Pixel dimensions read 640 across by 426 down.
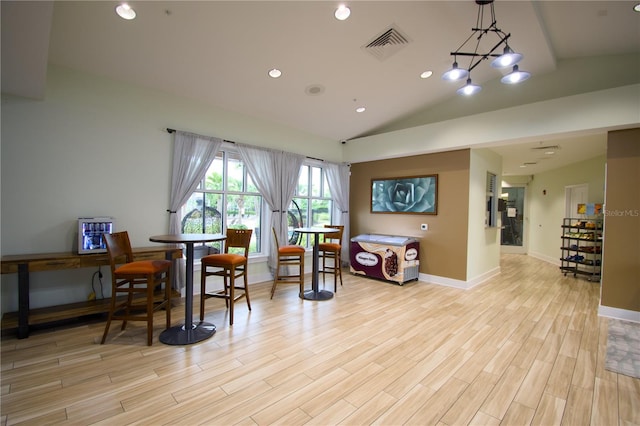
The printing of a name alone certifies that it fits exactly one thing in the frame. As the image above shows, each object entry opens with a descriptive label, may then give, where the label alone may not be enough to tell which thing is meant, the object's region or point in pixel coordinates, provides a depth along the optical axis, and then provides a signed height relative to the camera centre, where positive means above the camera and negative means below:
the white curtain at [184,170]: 3.81 +0.52
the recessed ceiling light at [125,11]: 2.48 +1.77
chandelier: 2.46 +1.39
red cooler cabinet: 4.88 -0.85
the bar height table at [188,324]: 2.66 -1.17
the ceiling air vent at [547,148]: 5.12 +1.25
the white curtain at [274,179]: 4.66 +0.52
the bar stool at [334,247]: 4.59 -0.61
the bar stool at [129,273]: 2.61 -0.63
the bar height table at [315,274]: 3.98 -0.95
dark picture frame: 5.10 +0.33
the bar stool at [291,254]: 4.00 -0.65
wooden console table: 2.62 -0.77
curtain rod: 3.78 +1.04
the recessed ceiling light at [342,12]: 2.75 +1.98
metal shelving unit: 5.54 -0.67
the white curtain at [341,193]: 6.09 +0.37
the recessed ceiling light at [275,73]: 3.60 +1.78
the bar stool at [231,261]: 3.07 -0.60
